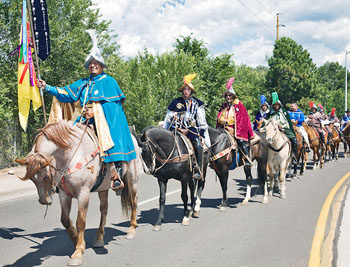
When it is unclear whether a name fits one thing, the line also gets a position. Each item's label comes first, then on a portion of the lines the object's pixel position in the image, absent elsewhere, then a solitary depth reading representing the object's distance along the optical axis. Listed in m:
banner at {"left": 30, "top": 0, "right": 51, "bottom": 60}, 6.31
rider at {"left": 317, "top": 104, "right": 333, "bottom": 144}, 18.15
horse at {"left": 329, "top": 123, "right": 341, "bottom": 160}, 19.61
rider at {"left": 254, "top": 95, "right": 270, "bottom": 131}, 11.57
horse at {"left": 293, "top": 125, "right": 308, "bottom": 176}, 13.35
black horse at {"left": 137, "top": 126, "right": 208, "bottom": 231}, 6.63
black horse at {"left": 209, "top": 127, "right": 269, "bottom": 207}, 8.52
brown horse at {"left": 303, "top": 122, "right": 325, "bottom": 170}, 15.73
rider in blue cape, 5.35
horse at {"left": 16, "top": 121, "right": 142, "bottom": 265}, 4.50
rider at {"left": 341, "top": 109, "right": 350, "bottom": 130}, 21.83
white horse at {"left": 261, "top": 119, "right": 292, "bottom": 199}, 9.95
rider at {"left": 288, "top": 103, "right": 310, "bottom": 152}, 14.27
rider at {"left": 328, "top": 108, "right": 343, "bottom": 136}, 20.94
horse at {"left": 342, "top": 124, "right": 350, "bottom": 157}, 19.64
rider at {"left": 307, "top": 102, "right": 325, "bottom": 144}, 17.04
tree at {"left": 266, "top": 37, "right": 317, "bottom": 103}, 48.12
